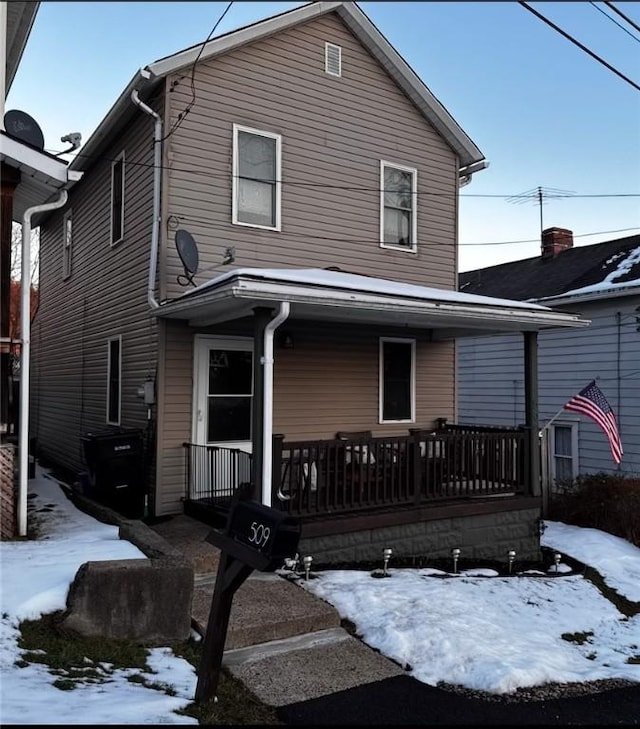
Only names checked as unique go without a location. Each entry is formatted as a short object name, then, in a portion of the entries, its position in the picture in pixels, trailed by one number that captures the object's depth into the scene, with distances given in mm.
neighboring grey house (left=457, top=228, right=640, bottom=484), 11453
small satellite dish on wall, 7668
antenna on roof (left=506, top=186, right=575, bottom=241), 19422
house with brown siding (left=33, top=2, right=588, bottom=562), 7238
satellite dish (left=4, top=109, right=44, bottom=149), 6852
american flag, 8773
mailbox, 3057
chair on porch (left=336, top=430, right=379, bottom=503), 7164
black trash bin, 7883
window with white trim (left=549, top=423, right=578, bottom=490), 12477
